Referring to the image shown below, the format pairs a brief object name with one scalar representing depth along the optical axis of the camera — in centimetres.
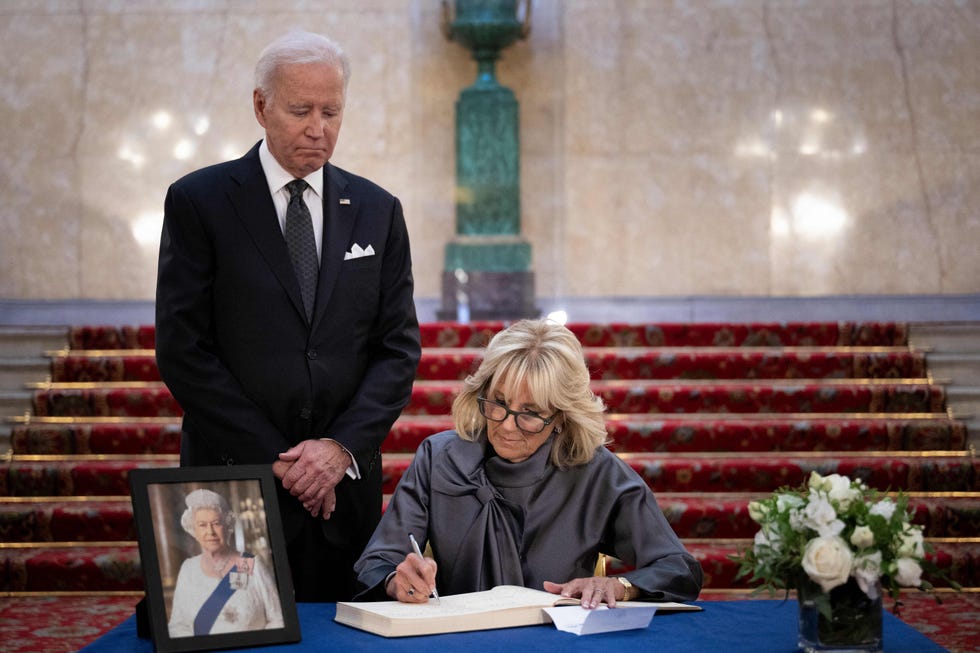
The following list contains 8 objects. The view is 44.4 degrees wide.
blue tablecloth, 207
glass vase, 197
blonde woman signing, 263
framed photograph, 196
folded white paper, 218
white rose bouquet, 192
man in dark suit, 257
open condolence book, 214
